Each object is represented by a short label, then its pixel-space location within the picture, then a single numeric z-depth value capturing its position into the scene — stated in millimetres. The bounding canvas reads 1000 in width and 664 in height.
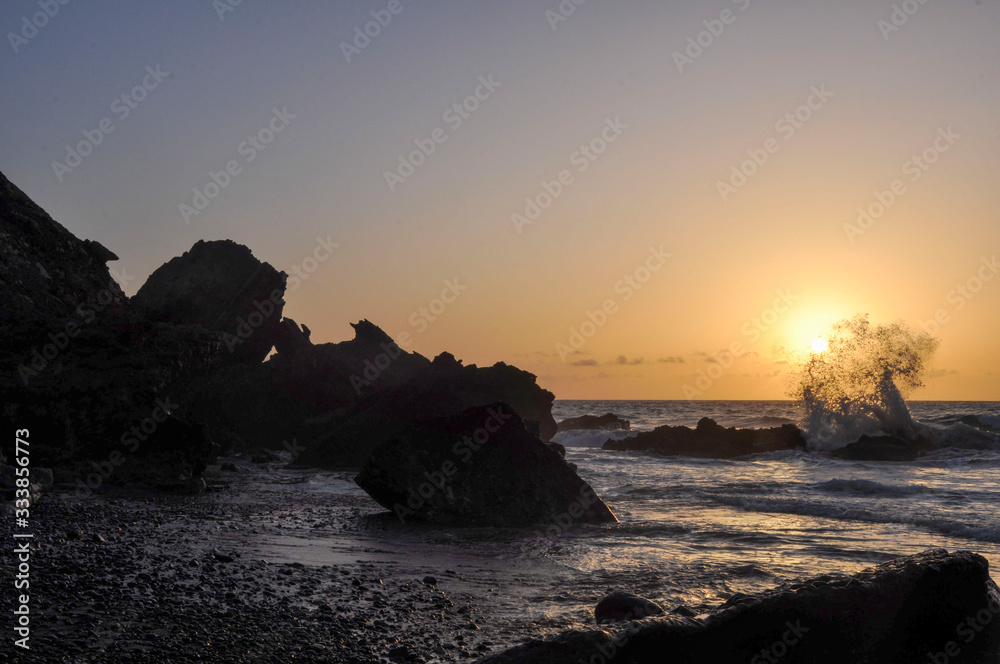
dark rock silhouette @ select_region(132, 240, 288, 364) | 34344
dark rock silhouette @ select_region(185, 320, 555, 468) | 30484
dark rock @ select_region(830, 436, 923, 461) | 30812
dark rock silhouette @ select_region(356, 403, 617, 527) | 13070
